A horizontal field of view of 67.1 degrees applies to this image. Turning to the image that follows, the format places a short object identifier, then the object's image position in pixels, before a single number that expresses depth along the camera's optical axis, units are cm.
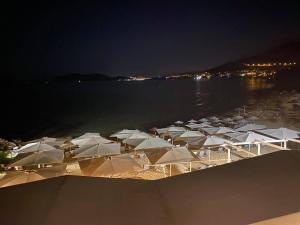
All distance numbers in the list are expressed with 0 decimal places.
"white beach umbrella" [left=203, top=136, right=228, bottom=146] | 894
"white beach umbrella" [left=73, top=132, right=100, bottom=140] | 1121
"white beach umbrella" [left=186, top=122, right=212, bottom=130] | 1356
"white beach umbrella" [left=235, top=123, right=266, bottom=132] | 1147
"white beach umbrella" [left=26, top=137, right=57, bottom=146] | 1052
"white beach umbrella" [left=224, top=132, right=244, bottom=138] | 999
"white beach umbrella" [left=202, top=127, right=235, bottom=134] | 1110
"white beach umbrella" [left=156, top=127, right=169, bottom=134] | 1258
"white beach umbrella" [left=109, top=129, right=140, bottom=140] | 1144
